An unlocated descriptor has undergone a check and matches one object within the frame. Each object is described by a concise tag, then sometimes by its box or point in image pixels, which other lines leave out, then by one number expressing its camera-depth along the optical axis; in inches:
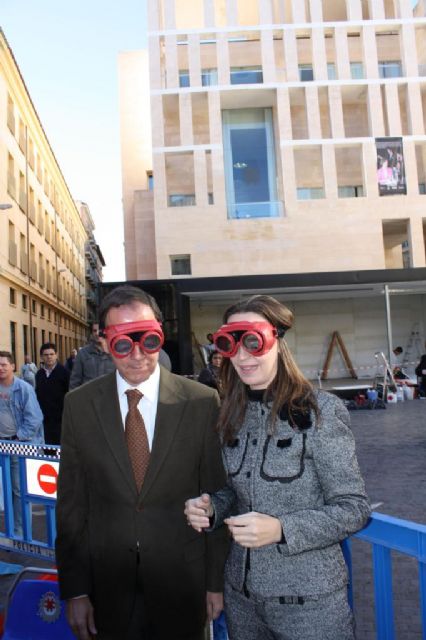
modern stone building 912.9
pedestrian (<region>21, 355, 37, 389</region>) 591.3
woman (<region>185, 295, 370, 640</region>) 63.4
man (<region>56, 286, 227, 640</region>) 79.8
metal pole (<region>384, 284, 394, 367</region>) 658.2
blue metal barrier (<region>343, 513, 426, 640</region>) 76.7
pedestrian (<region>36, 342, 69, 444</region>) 298.4
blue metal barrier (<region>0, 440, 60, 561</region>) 179.8
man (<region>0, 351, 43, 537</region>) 228.1
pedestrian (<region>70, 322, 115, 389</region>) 242.4
